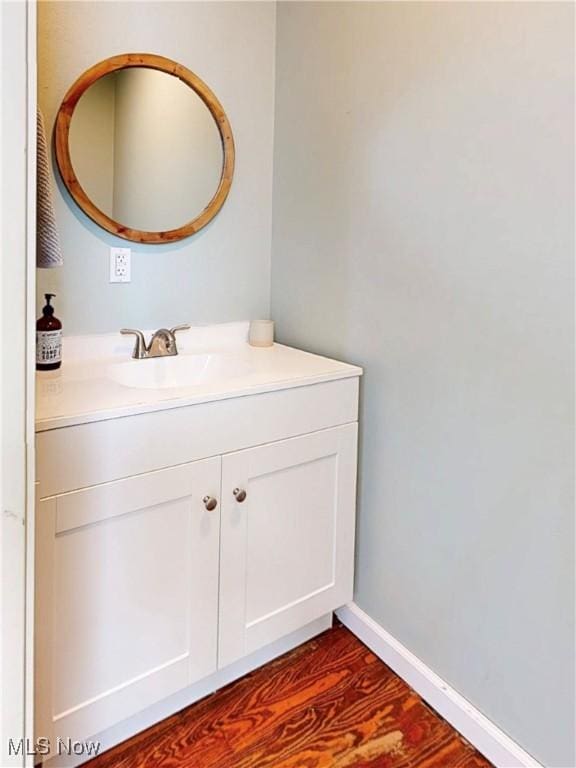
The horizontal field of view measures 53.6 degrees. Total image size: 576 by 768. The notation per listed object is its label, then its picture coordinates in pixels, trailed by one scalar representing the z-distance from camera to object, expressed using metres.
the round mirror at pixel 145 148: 1.62
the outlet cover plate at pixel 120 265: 1.75
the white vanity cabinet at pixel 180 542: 1.23
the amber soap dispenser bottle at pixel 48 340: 1.51
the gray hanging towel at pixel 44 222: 1.38
